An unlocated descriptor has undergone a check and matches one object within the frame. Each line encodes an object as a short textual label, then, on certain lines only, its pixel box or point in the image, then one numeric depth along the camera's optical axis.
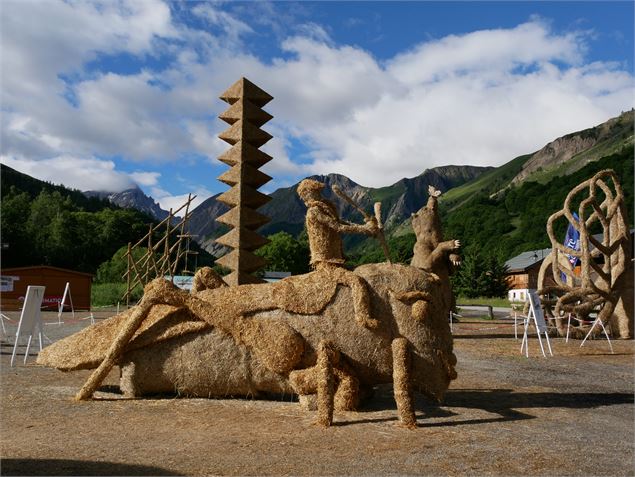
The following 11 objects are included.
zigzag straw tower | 12.98
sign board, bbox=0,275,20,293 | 30.12
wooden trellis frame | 20.68
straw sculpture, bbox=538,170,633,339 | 17.03
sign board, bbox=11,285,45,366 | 10.41
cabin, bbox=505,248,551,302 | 59.72
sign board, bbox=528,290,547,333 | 12.91
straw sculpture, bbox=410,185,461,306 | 13.35
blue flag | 24.23
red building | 29.86
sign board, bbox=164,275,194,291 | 30.46
